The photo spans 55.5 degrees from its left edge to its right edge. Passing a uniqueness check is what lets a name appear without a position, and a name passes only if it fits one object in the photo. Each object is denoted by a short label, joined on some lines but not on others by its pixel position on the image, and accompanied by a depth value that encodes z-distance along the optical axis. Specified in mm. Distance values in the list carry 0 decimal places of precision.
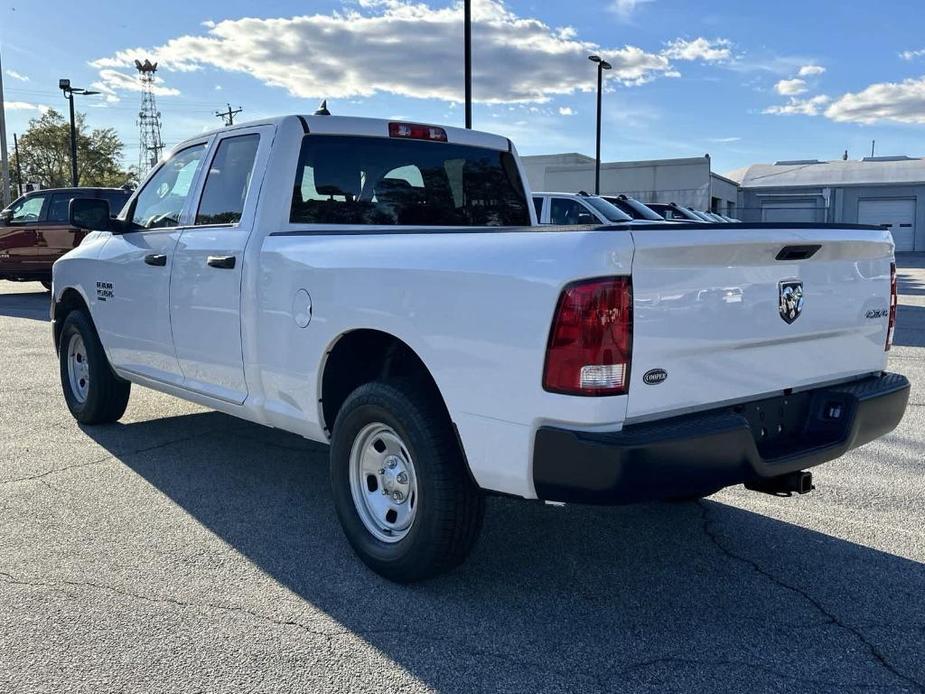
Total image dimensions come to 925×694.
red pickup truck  16797
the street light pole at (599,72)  33281
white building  43000
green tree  62125
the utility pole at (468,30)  18280
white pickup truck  2891
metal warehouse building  47188
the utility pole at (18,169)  55556
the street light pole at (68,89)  36094
